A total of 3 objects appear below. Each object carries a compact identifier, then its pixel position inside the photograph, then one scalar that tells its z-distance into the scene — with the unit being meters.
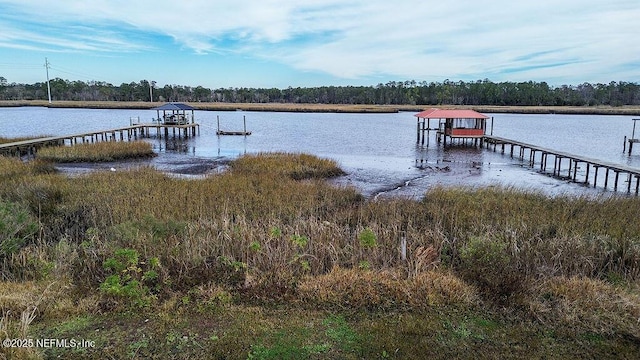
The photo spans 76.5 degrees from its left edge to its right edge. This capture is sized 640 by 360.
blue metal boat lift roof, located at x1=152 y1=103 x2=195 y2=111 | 38.25
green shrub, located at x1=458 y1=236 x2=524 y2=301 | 5.50
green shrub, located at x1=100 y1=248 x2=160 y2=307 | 5.07
